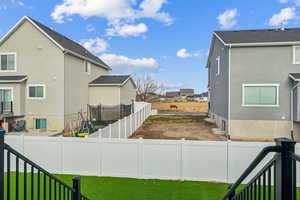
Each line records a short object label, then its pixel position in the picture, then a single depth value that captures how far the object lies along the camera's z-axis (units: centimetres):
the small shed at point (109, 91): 1761
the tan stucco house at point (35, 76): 1395
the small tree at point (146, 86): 4574
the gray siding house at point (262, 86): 1174
